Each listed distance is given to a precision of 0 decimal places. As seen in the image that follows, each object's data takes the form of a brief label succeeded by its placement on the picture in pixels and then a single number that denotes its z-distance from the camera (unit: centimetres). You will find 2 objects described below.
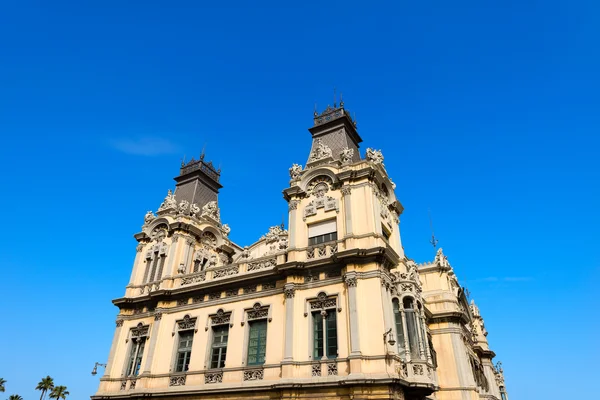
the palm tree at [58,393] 6081
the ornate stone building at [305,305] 1980
